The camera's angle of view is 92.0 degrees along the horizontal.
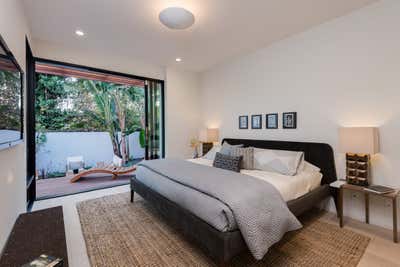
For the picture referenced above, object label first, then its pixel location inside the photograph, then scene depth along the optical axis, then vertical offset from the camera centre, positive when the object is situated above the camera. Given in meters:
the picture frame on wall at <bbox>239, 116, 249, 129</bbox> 3.95 +0.20
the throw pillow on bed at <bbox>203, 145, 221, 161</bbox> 3.82 -0.45
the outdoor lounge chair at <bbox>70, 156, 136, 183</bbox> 4.54 -0.96
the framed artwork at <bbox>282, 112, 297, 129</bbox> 3.19 +0.19
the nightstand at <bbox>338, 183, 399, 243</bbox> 2.02 -0.79
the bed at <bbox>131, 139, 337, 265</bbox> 1.57 -0.82
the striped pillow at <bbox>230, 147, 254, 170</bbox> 3.06 -0.38
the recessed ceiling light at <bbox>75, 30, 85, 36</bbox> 3.01 +1.56
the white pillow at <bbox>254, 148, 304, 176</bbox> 2.64 -0.43
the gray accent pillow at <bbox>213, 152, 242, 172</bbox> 2.89 -0.48
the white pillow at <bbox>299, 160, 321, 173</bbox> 2.83 -0.54
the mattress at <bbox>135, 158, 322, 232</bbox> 1.61 -0.67
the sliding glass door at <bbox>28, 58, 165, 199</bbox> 4.79 +0.28
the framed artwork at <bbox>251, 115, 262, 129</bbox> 3.71 +0.19
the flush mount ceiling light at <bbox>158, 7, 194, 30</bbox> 2.20 +1.34
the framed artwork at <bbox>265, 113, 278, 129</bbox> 3.45 +0.19
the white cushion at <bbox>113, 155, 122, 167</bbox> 5.63 -0.88
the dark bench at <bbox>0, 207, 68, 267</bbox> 1.27 -0.82
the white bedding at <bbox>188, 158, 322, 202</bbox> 2.19 -0.61
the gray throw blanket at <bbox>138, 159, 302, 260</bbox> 1.58 -0.65
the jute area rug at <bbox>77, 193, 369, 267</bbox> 1.80 -1.20
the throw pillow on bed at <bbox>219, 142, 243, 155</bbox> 3.32 -0.32
